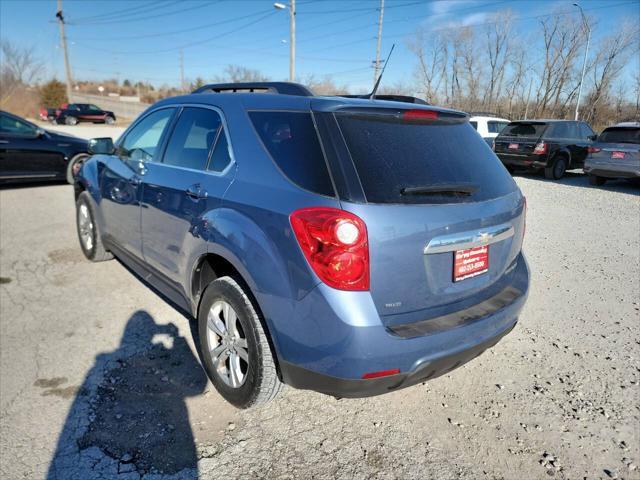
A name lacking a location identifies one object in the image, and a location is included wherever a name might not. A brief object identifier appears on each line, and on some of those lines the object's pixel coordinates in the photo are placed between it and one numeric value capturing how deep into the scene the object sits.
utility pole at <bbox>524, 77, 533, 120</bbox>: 37.86
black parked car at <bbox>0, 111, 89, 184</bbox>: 8.70
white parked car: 14.42
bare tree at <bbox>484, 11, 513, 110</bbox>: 40.72
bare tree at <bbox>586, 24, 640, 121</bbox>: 33.34
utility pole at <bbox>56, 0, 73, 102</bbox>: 39.69
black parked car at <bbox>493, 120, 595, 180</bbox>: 12.15
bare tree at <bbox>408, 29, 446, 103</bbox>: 39.04
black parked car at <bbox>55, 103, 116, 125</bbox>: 31.42
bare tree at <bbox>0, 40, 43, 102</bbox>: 38.11
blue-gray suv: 1.96
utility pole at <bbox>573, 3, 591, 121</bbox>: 28.33
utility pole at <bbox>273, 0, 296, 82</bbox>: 24.86
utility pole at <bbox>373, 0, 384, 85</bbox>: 29.54
